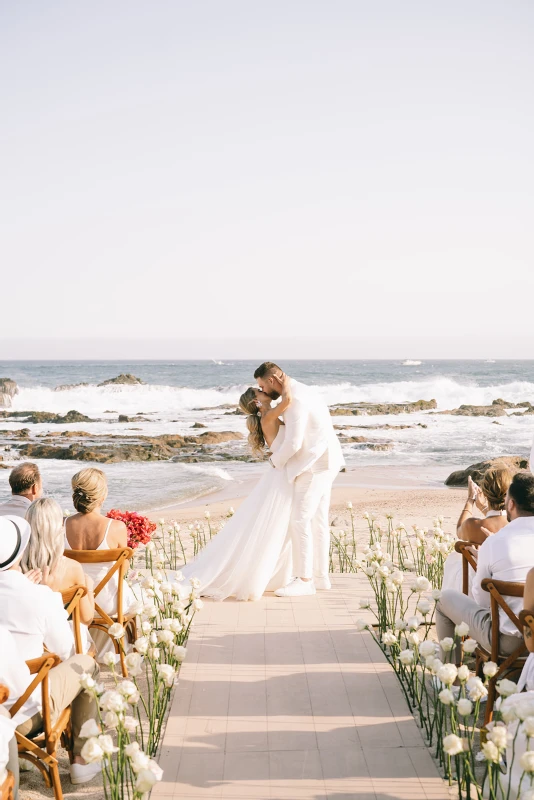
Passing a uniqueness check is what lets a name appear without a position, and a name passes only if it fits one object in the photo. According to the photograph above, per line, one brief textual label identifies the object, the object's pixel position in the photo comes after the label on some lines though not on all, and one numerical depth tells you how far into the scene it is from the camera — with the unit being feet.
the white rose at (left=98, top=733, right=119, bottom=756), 8.05
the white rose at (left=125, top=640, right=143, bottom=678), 10.10
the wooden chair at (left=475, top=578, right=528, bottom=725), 12.00
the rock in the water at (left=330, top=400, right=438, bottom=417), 124.26
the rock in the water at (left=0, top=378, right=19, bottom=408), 148.15
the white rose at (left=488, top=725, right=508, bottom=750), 7.63
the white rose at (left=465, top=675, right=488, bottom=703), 9.23
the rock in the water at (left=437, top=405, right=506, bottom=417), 120.78
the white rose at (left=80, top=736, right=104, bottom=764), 7.99
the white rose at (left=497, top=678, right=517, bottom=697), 8.92
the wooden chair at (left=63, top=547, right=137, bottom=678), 14.93
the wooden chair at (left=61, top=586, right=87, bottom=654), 12.14
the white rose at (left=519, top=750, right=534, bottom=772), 7.20
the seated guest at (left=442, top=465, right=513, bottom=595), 15.34
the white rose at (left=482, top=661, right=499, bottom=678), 9.62
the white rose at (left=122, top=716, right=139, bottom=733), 8.71
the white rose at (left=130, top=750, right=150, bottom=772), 7.57
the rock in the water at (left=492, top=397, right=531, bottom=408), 139.74
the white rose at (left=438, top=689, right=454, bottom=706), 9.12
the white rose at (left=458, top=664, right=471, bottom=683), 9.60
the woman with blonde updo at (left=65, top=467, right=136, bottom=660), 15.52
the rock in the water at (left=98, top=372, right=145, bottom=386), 178.60
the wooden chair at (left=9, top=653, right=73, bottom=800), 9.96
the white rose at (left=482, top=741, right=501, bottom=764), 7.56
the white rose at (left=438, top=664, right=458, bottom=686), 9.21
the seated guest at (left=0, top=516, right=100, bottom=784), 10.55
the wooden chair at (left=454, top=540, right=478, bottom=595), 15.33
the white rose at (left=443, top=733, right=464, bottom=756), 8.02
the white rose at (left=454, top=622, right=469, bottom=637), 11.47
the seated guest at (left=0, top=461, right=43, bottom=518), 16.86
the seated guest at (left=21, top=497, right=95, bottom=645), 11.46
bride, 21.44
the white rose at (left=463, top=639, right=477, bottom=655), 10.77
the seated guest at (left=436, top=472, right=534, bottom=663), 12.59
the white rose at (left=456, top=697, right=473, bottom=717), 9.01
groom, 21.91
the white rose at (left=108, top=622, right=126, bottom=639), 12.03
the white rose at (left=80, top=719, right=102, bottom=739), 8.27
